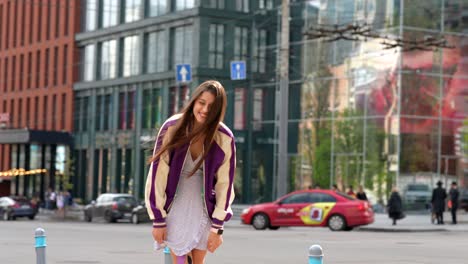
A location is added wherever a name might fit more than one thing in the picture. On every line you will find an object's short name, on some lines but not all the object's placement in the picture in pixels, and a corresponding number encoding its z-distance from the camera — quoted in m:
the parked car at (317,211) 32.25
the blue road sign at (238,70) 47.19
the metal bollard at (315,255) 6.38
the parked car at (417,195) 49.75
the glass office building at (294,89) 49.44
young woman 6.65
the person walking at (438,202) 38.21
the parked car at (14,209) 49.28
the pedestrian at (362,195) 40.38
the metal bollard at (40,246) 9.78
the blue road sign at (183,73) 51.35
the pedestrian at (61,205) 50.03
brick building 71.00
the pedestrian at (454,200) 38.56
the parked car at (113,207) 42.81
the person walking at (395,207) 37.91
